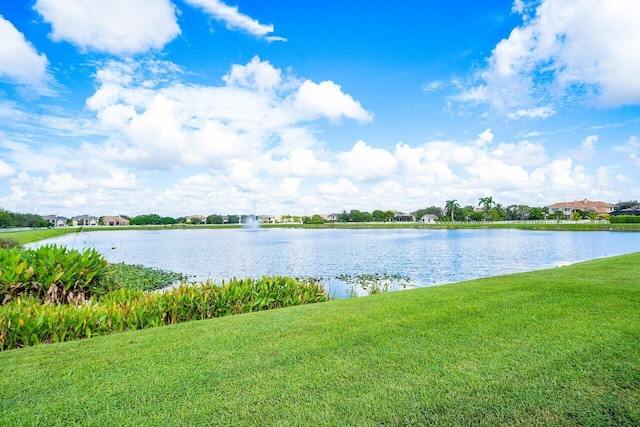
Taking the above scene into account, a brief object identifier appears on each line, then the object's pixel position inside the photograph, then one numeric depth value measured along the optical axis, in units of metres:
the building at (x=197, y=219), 138.75
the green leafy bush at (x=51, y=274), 6.61
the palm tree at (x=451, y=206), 112.56
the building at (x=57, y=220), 104.01
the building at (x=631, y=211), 92.05
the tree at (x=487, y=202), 106.56
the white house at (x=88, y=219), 120.63
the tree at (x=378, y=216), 128.00
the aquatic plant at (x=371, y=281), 13.32
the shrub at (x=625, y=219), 65.31
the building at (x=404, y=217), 146.25
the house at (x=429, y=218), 130.77
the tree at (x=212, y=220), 141.75
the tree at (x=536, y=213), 97.50
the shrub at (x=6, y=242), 20.86
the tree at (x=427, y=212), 139.00
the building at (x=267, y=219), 166.27
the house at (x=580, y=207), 108.38
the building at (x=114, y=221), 131.88
